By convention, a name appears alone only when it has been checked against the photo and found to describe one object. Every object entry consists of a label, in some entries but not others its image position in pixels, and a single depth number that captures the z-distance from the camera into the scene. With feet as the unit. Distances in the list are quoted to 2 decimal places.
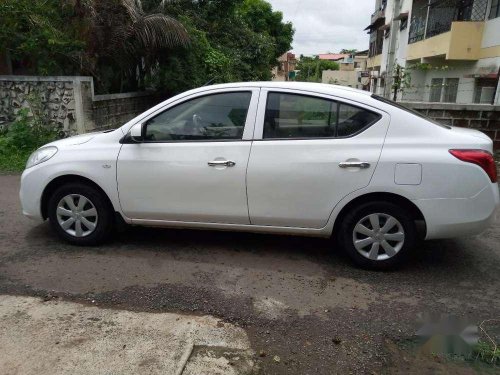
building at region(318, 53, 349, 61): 303.48
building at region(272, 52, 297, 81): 194.51
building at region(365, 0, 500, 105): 46.37
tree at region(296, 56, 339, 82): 139.44
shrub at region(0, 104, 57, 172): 28.02
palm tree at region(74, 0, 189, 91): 30.22
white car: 11.86
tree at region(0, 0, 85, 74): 28.45
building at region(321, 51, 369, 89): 141.99
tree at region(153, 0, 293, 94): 37.11
